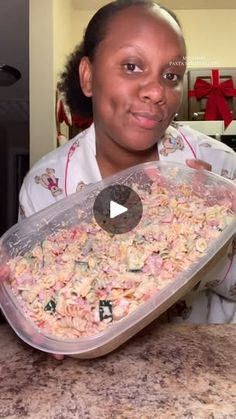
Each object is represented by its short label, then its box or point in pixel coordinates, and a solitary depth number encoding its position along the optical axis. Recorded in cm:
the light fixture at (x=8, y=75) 213
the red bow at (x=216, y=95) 120
